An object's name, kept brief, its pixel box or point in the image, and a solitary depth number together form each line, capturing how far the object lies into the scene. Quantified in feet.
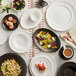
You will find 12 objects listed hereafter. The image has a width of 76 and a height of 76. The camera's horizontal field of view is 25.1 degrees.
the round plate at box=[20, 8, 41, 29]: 7.04
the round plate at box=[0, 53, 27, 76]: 6.68
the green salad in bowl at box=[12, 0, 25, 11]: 6.97
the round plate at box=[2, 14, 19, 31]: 6.93
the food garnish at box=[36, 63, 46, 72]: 6.82
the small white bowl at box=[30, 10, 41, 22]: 7.01
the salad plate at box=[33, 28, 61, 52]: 7.07
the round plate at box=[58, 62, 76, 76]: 6.84
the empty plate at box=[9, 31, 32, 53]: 6.84
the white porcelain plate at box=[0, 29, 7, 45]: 6.87
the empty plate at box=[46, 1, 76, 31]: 7.22
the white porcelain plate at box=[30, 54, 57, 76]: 6.91
